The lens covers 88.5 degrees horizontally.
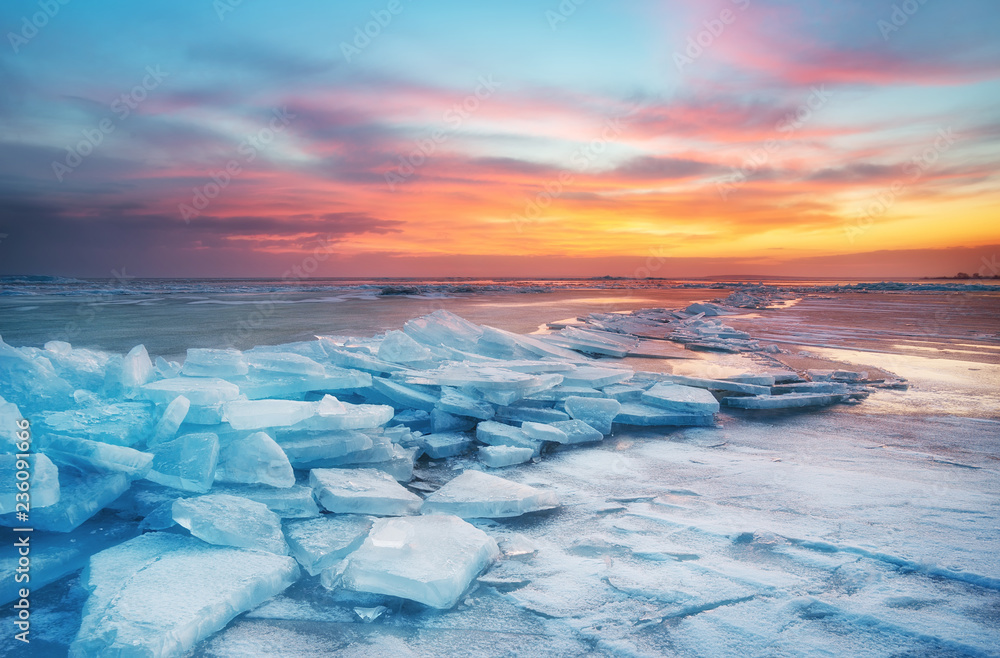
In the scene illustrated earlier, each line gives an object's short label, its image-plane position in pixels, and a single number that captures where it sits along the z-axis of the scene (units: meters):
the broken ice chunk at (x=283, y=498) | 2.06
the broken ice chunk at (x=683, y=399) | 3.69
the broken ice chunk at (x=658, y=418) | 3.65
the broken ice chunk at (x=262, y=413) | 2.33
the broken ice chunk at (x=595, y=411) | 3.50
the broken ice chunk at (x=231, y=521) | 1.78
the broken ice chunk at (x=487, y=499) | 2.14
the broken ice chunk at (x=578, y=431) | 3.24
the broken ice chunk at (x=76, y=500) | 1.88
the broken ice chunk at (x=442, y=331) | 4.86
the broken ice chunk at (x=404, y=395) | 3.52
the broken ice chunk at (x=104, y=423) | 2.16
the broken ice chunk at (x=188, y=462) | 2.04
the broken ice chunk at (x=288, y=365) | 3.19
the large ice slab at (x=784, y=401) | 4.17
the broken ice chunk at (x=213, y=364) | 3.02
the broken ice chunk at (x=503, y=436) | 3.05
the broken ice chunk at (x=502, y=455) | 2.84
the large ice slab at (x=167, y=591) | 1.33
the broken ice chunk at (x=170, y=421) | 2.25
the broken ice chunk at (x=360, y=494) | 2.12
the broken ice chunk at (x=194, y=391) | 2.44
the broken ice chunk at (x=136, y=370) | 2.68
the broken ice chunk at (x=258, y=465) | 2.17
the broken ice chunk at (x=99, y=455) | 2.02
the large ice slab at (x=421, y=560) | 1.57
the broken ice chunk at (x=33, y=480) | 1.80
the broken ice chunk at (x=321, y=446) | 2.45
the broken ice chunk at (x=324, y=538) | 1.76
